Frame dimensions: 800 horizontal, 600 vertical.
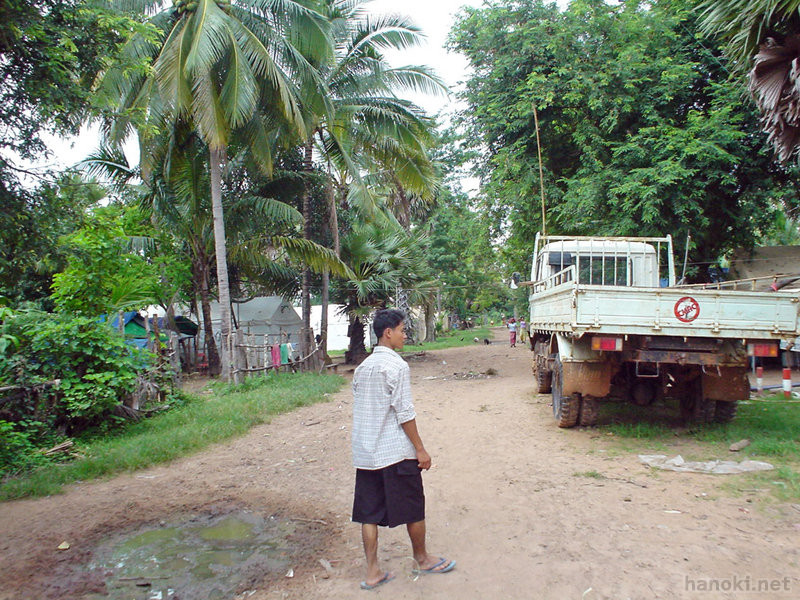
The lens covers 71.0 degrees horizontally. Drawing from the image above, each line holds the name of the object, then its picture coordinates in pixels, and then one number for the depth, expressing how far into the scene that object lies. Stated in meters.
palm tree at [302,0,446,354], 15.23
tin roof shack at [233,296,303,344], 22.66
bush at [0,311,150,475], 6.45
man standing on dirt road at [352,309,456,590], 3.32
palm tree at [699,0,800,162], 6.68
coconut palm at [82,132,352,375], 13.55
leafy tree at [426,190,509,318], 32.44
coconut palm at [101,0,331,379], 10.62
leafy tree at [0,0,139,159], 4.69
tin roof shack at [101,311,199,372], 16.73
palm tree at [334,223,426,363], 19.25
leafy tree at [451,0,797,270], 12.18
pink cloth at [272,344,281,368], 16.40
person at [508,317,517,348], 28.22
